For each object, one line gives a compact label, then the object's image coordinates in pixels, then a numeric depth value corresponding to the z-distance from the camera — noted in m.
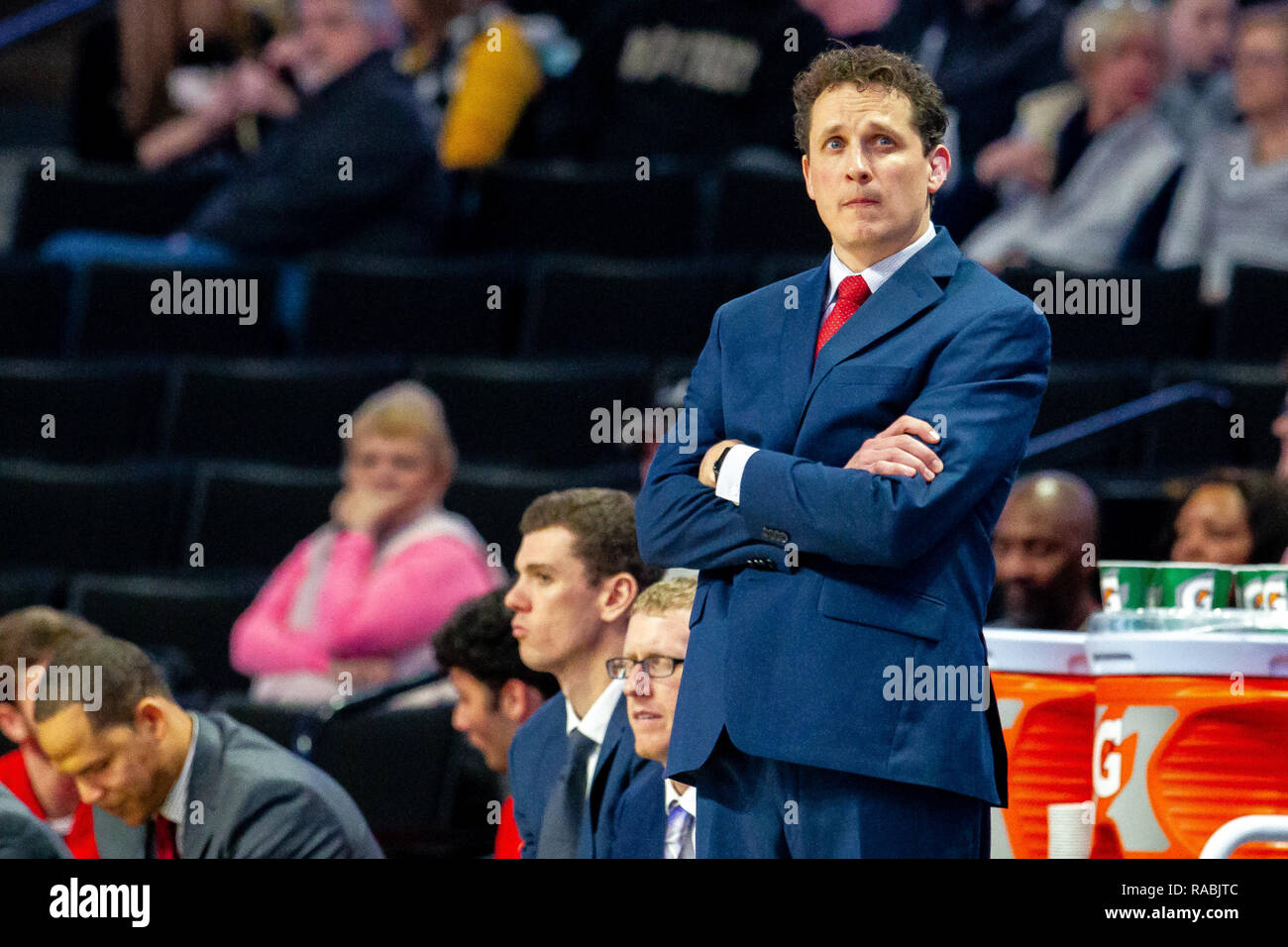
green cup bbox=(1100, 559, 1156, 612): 4.87
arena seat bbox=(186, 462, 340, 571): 8.87
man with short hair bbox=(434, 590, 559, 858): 6.25
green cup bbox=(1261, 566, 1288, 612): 4.66
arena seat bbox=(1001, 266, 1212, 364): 8.31
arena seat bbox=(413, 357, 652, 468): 8.98
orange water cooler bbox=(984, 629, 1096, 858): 4.66
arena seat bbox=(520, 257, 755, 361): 9.29
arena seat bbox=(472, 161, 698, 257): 10.08
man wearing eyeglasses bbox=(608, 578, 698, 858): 4.61
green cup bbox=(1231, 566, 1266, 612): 4.75
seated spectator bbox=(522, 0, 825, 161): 9.98
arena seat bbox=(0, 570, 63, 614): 8.59
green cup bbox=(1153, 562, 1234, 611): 4.80
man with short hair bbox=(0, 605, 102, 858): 6.04
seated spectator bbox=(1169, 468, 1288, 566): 6.12
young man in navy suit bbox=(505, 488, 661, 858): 5.21
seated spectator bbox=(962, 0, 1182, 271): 8.70
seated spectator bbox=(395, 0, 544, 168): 10.16
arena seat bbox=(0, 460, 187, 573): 9.16
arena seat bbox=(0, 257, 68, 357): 10.22
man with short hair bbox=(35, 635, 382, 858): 5.34
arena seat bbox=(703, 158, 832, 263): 9.48
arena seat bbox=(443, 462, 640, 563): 8.34
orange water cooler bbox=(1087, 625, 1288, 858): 4.19
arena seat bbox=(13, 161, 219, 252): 10.94
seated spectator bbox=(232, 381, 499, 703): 7.81
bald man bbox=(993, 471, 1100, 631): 6.38
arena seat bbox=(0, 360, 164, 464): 9.66
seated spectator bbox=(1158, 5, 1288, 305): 8.37
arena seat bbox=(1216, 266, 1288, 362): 8.13
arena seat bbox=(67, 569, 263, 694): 8.46
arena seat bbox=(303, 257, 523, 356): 9.83
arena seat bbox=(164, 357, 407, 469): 9.30
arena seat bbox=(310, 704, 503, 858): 6.85
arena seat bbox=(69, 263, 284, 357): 10.04
